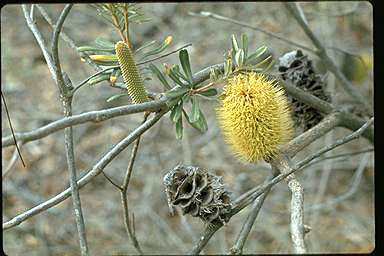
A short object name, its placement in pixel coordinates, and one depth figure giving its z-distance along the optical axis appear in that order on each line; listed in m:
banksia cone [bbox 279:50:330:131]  0.72
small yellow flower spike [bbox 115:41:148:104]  0.60
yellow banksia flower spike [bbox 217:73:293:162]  0.61
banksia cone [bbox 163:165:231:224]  0.61
